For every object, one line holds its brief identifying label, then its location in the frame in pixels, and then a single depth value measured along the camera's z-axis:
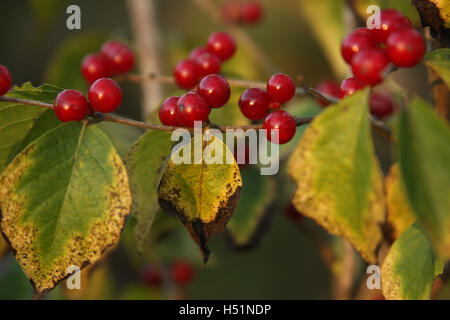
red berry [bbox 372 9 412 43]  0.30
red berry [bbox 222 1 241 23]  0.53
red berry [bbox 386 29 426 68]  0.29
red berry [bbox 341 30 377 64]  0.30
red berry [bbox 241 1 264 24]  0.52
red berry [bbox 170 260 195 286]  0.55
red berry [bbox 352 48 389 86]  0.29
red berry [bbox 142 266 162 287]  0.53
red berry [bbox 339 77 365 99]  0.30
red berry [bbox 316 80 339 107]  0.41
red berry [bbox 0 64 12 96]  0.31
